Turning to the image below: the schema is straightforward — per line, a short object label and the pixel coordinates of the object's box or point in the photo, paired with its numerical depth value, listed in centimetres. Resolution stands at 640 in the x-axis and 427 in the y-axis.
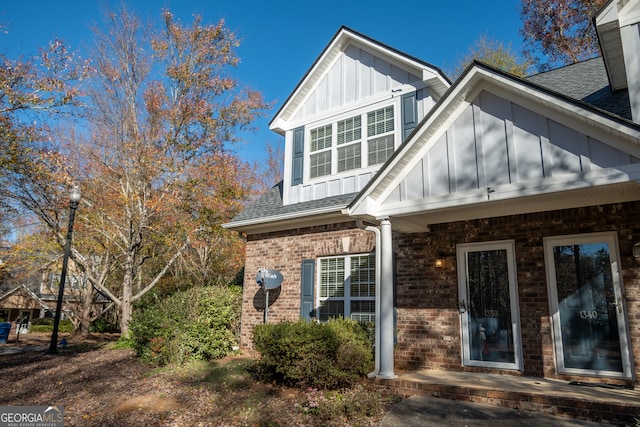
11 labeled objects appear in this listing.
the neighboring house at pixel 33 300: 2434
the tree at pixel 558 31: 1700
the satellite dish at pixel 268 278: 939
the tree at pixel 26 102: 1082
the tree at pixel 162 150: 1489
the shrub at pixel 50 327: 2395
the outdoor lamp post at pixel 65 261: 1071
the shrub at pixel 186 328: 883
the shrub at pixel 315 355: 620
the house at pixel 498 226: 538
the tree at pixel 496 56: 1866
